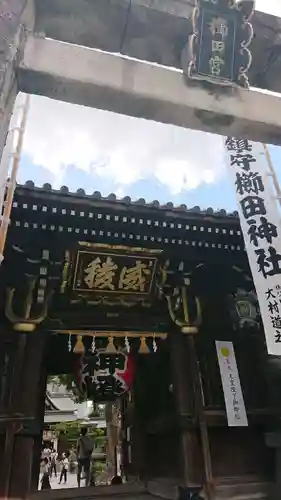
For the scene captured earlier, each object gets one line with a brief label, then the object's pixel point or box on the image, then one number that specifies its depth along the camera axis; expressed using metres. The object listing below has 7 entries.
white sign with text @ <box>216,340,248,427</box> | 6.46
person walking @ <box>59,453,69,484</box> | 17.45
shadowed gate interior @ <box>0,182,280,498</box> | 5.96
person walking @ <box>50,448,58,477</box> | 18.70
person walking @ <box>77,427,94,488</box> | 13.59
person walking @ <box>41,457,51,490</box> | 12.02
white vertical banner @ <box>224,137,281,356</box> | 5.14
